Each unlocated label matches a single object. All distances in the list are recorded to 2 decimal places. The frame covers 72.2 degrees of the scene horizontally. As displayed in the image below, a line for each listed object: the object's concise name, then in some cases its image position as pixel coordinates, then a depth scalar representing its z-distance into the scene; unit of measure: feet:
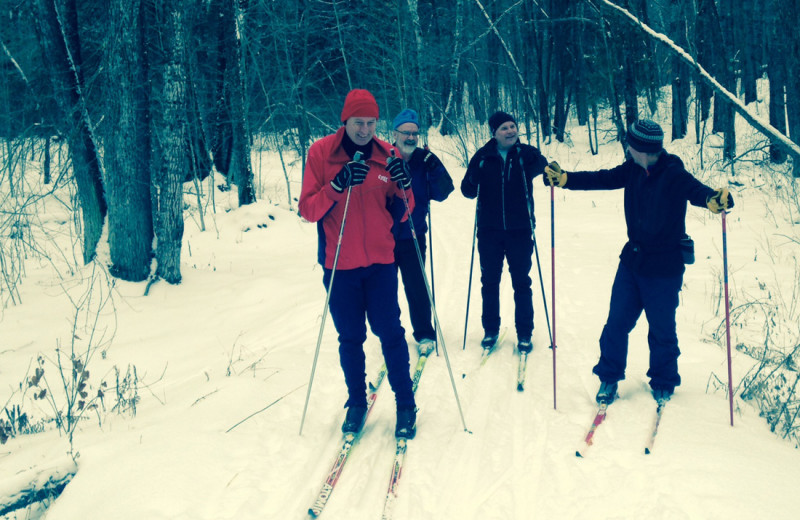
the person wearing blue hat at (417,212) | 15.29
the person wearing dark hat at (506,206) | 15.74
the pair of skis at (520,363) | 14.25
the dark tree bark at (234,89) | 40.91
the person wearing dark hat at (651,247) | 11.86
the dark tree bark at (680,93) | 57.16
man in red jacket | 11.22
